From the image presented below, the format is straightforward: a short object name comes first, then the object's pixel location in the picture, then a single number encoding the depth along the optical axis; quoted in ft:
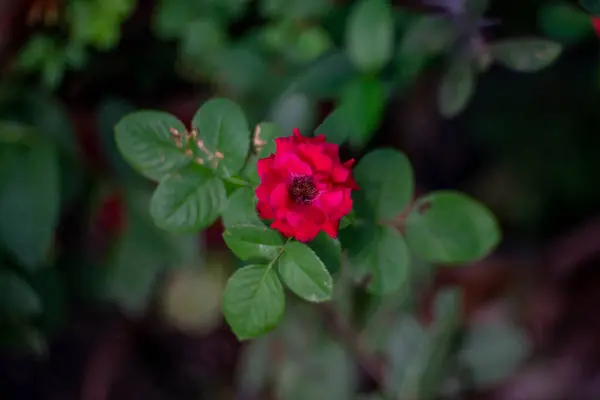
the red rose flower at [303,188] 2.39
